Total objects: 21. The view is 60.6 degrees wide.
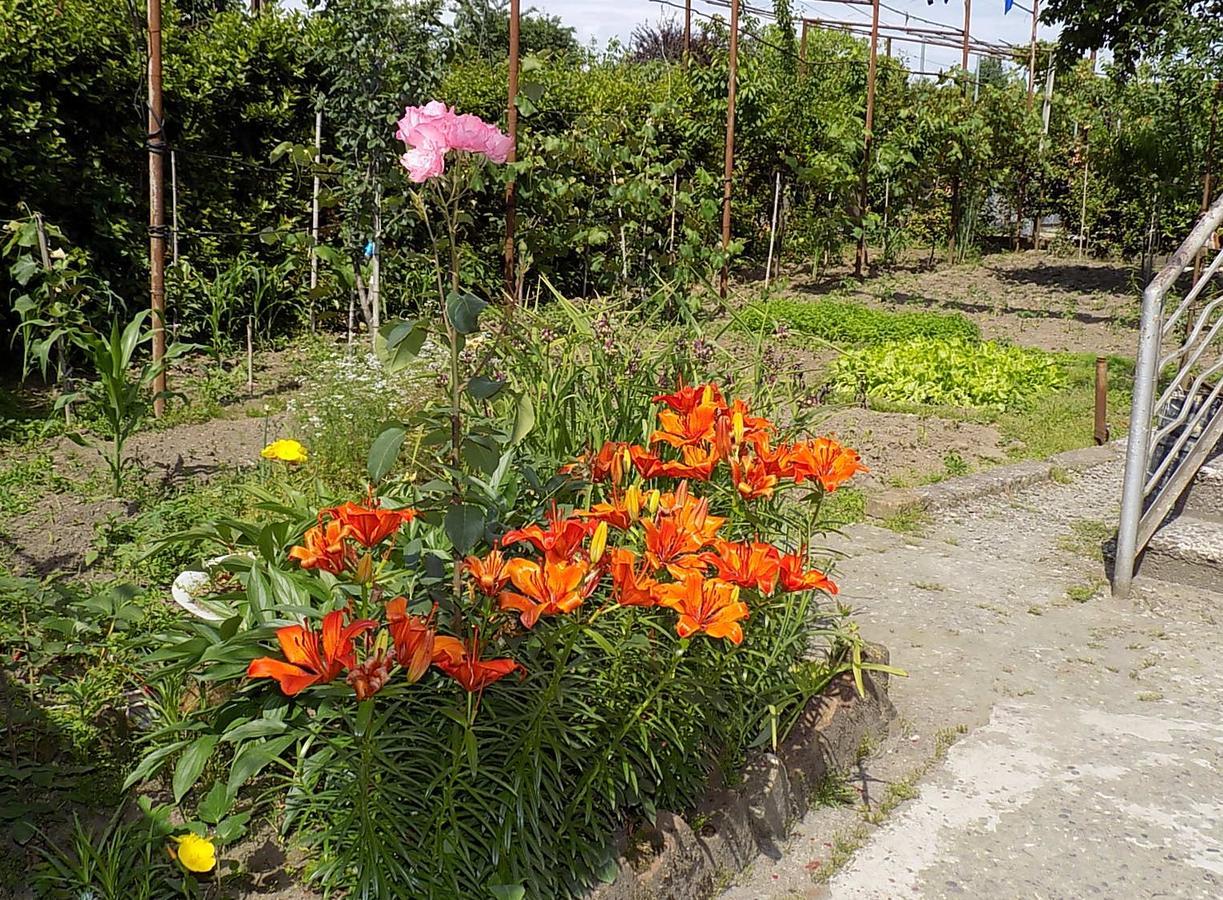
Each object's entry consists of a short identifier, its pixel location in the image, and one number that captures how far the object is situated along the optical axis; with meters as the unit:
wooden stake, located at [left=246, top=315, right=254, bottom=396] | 5.50
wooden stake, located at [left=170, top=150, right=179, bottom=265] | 6.19
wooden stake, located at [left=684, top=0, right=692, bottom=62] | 12.26
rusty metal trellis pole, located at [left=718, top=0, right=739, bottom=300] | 9.38
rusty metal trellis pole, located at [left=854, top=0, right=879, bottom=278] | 11.01
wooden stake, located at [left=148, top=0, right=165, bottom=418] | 5.00
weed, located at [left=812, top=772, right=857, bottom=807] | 2.40
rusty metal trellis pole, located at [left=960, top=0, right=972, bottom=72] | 16.59
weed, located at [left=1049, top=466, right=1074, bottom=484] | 5.29
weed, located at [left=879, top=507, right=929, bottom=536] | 4.54
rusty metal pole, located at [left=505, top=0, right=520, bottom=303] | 6.86
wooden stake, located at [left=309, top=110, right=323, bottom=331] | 6.83
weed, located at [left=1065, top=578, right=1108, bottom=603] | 3.85
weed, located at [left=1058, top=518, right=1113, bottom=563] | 4.33
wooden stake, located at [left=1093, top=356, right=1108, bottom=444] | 5.85
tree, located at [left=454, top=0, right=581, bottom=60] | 21.55
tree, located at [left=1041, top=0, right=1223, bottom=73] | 9.71
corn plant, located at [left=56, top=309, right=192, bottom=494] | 3.59
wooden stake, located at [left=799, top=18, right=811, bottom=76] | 12.84
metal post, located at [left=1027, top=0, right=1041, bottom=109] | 14.66
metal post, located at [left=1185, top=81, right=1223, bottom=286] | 9.70
